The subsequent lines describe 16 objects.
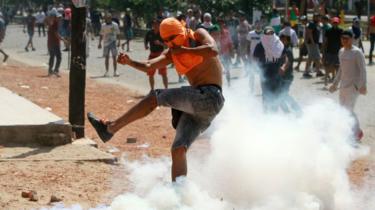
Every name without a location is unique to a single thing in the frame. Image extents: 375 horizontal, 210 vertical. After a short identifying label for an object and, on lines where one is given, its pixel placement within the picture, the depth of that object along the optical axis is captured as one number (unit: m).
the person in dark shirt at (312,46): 21.81
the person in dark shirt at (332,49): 19.42
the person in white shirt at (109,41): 21.97
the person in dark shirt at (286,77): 12.41
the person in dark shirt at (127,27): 32.62
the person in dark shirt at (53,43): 22.09
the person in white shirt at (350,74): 11.17
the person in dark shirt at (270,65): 12.62
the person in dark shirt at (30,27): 34.12
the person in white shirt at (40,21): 45.53
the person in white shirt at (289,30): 19.55
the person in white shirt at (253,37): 20.26
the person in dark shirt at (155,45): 17.17
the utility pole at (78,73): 10.30
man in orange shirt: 6.58
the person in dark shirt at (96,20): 44.47
